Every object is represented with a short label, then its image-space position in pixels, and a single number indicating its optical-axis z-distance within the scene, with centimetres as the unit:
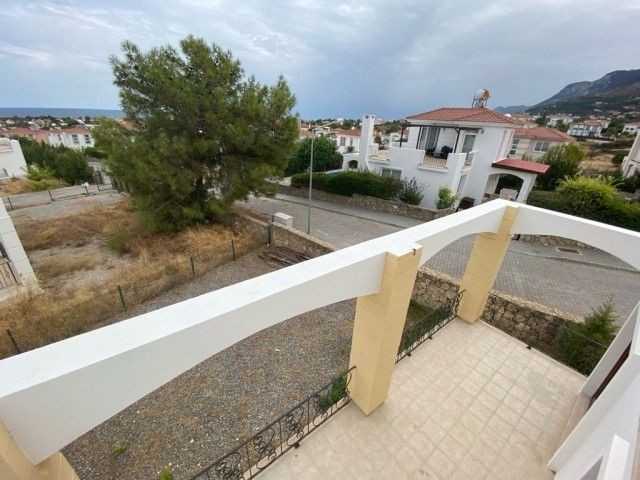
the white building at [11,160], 3298
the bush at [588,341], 652
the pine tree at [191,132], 1131
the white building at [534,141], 2766
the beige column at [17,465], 179
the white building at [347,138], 4174
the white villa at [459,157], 1695
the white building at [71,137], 5231
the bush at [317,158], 2866
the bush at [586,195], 1364
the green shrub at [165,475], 473
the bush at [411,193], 1833
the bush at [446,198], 1656
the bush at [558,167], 1888
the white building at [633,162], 2467
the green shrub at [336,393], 537
